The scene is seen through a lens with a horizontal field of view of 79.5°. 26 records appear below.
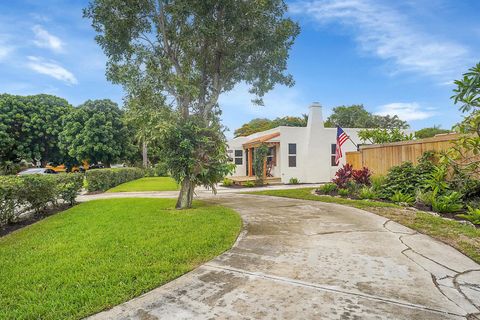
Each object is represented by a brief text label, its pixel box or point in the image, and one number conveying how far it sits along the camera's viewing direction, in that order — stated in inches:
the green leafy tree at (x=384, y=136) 449.1
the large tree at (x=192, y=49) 305.4
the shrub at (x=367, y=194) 353.7
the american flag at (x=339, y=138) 523.9
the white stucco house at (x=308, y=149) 677.3
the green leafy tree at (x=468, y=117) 128.8
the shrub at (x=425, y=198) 280.5
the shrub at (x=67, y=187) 375.8
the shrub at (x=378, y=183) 363.7
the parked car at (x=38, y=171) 827.8
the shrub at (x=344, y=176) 424.2
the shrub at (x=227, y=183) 675.4
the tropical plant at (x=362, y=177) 414.6
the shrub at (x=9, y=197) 247.5
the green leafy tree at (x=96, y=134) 919.0
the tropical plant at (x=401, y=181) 326.1
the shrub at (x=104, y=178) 566.9
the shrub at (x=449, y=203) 255.9
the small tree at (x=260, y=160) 663.8
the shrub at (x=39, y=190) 287.1
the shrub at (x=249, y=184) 635.5
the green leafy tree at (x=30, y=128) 981.2
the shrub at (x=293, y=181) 667.4
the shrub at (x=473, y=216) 217.8
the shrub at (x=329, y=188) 431.4
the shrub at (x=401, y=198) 306.1
